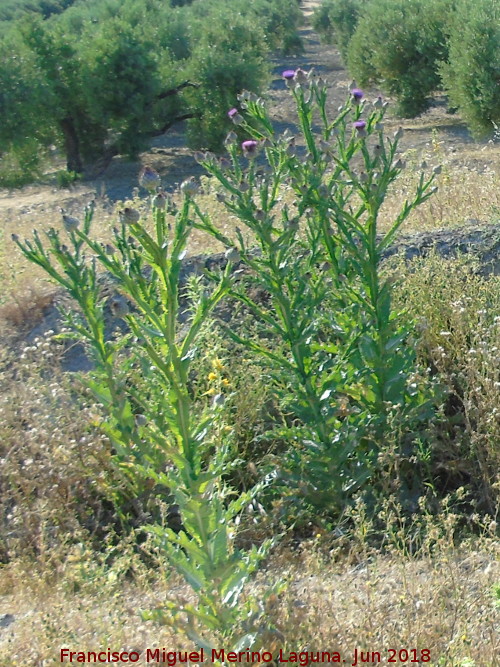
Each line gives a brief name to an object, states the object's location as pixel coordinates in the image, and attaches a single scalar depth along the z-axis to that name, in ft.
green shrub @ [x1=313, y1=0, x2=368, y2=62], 84.43
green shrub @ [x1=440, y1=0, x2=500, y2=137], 44.50
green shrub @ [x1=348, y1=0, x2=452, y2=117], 55.31
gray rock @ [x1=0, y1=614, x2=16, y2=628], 7.69
